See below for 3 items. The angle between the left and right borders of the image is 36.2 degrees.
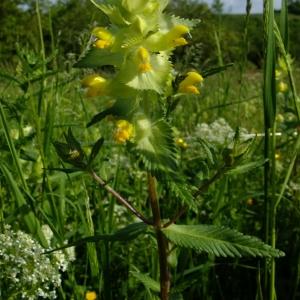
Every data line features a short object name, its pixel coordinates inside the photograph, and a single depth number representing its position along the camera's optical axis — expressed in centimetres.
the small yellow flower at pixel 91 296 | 26
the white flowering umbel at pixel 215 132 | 44
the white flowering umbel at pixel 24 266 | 21
